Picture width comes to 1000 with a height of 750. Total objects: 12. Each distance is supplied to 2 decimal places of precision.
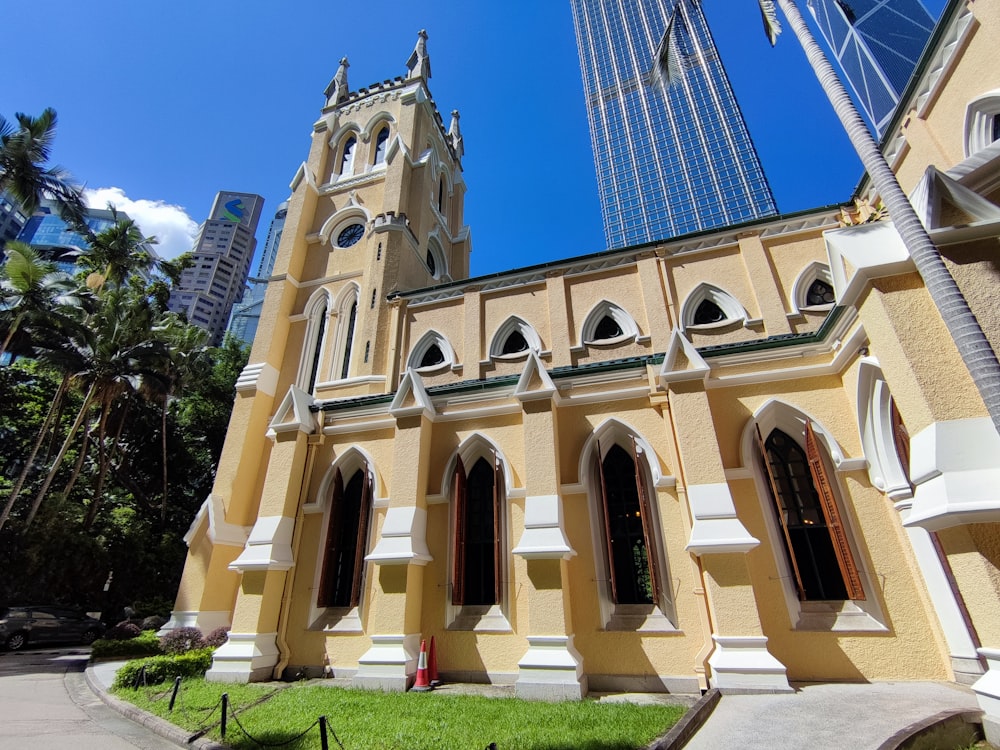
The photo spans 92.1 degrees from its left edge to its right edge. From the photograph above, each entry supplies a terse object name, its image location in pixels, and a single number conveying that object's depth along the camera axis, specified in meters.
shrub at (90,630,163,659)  11.99
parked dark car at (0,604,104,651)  14.59
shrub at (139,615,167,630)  15.80
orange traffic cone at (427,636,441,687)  8.18
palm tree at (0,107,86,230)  15.58
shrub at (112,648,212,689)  8.67
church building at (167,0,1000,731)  5.65
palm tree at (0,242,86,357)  15.88
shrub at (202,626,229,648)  11.09
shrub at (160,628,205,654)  11.05
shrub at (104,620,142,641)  13.76
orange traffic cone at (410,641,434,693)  7.77
